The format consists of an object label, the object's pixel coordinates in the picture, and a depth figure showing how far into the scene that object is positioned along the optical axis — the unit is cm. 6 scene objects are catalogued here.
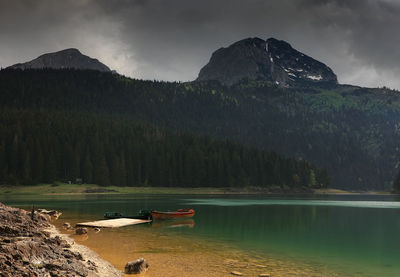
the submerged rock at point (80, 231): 4423
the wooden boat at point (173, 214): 6744
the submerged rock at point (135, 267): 2575
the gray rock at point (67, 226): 4923
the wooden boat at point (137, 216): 6175
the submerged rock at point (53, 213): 6338
